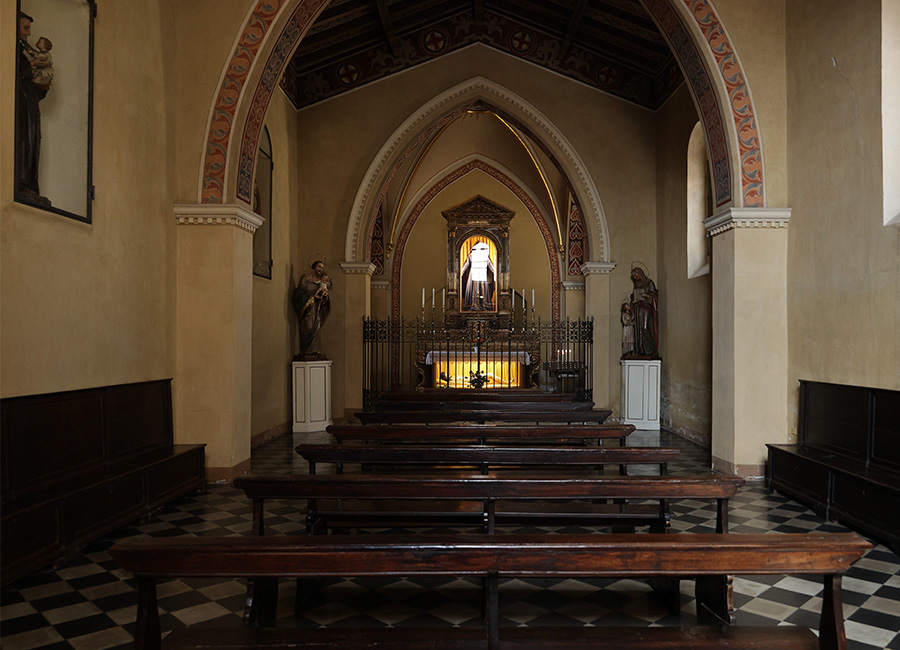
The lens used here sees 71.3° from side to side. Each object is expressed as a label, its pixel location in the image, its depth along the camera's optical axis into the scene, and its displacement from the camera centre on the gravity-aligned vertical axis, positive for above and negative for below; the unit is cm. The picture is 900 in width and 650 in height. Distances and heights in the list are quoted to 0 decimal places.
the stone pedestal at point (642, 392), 1094 -88
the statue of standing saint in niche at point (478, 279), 1898 +192
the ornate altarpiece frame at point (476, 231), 1891 +339
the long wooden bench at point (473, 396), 934 -81
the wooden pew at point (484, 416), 707 -84
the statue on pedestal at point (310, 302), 1070 +70
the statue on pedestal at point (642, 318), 1093 +42
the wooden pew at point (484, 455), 449 -82
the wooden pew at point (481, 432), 554 -81
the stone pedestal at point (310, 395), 1058 -90
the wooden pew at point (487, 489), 355 -84
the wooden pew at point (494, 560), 239 -84
